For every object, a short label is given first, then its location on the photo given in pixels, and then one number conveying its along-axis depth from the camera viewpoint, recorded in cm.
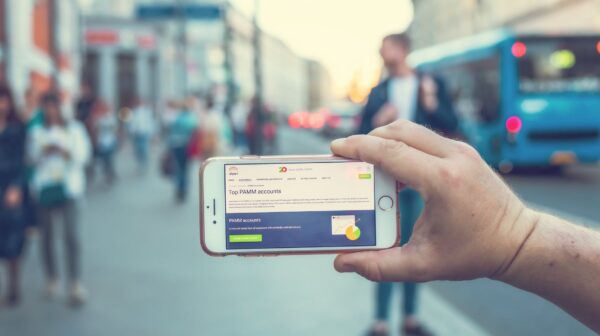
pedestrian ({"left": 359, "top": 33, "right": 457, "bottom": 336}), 469
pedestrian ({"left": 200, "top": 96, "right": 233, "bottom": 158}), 1305
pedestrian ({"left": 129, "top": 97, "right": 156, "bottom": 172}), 1923
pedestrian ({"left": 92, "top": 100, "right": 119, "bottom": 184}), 1562
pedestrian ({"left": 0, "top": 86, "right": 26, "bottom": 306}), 611
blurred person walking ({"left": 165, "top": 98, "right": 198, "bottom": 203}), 1317
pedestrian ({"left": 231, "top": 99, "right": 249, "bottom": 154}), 2319
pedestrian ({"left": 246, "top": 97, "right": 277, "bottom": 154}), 1529
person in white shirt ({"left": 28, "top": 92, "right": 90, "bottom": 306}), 626
